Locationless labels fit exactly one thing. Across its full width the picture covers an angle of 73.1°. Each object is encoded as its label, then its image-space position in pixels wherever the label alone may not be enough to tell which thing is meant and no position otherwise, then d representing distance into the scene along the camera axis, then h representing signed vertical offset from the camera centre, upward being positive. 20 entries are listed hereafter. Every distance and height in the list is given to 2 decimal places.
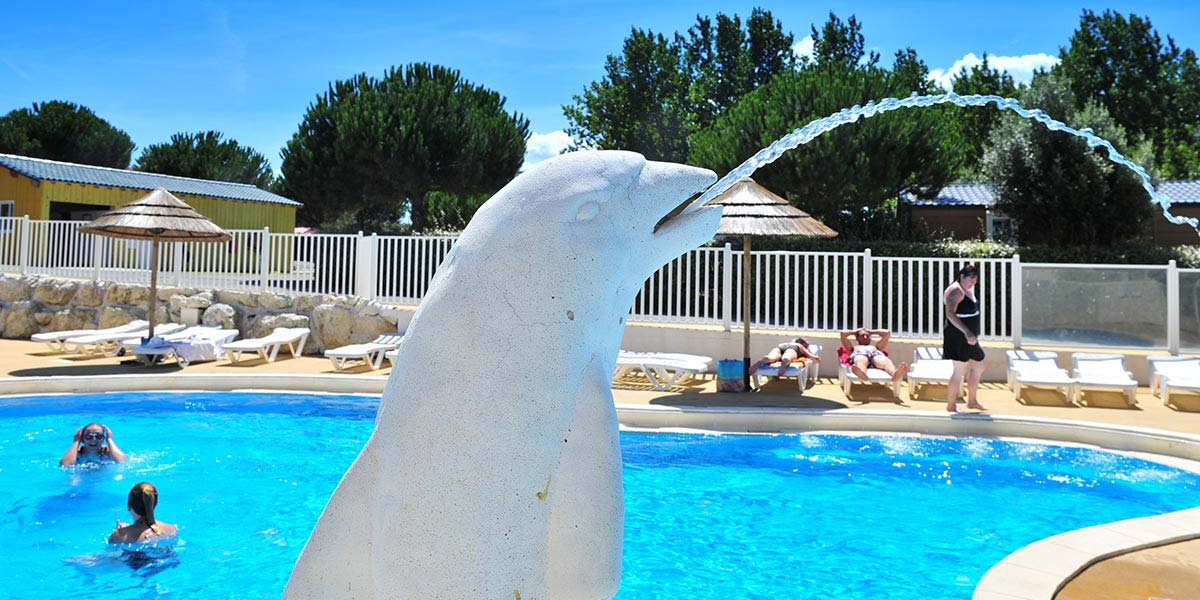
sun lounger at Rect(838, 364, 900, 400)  10.23 -0.66
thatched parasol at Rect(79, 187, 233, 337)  12.38 +1.44
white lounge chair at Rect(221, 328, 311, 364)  12.66 -0.43
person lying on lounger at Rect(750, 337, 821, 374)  10.81 -0.41
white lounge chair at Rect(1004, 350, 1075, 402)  9.96 -0.56
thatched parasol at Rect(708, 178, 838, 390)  10.18 +1.37
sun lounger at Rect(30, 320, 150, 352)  13.34 -0.31
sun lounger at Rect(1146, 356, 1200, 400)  10.03 -0.49
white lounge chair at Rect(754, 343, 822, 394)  10.79 -0.64
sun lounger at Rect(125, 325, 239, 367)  12.20 -0.46
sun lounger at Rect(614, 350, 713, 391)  10.90 -0.55
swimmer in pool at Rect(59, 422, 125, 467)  7.21 -1.17
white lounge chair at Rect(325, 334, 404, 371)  12.23 -0.50
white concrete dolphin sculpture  2.05 -0.30
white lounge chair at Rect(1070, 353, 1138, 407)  9.84 -0.56
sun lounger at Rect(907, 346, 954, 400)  10.16 -0.56
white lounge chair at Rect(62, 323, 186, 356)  13.10 -0.41
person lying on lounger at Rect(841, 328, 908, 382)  10.39 -0.36
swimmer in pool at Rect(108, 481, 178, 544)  5.42 -1.41
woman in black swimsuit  8.88 -0.06
